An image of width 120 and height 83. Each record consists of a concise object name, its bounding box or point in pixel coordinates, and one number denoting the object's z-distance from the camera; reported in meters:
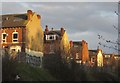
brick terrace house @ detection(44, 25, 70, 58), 74.82
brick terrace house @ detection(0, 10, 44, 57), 61.13
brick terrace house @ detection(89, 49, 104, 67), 103.99
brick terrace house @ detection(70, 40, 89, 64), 89.06
